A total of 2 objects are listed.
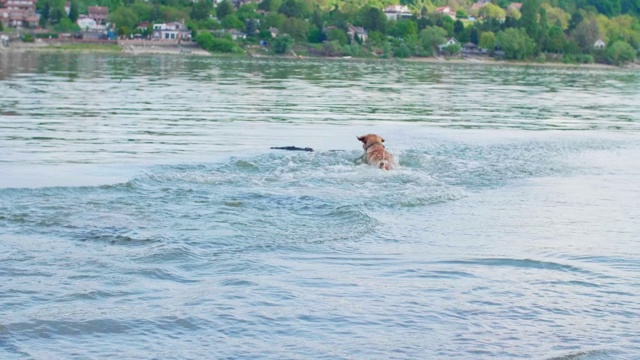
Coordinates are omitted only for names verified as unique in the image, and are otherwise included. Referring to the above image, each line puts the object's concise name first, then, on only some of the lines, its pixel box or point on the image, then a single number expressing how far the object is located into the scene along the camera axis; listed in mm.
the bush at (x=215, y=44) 142912
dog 15227
